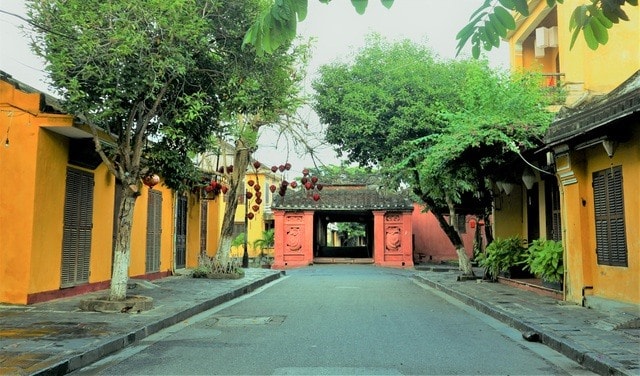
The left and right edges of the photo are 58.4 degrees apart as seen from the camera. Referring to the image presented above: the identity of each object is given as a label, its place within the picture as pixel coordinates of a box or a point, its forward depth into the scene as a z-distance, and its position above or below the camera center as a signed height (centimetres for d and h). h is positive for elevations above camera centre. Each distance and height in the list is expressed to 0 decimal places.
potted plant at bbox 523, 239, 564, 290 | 1196 -42
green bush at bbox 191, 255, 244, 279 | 1825 -90
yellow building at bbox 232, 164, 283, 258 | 3988 +153
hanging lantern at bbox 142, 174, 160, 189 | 1288 +144
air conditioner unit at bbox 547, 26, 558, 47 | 1722 +620
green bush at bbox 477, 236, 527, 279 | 1580 -31
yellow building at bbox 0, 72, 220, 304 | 1034 +77
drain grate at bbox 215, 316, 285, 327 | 964 -137
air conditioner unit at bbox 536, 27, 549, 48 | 1728 +619
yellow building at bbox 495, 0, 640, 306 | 934 +135
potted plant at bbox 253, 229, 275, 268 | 3662 +1
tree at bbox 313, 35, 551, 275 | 1505 +421
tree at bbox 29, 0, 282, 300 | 897 +285
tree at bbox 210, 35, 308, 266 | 1093 +338
